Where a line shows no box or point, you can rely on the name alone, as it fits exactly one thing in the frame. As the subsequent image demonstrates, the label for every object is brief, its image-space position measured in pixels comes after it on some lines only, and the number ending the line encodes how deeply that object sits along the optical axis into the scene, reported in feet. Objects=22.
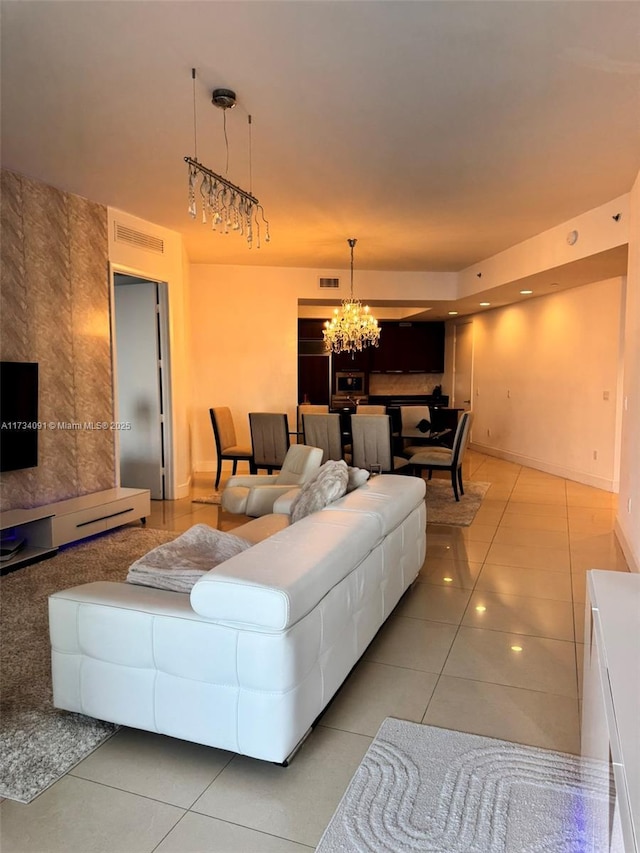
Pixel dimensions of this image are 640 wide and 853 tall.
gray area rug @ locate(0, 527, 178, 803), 6.59
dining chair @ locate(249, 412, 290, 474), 21.97
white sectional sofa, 6.16
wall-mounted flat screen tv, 13.94
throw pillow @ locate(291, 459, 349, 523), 10.89
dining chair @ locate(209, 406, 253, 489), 23.24
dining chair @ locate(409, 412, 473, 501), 20.79
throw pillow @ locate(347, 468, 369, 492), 11.73
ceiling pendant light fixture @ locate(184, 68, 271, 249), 10.28
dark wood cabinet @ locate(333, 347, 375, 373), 37.81
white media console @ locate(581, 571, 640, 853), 3.12
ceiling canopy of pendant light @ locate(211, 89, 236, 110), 10.22
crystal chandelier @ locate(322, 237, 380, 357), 24.22
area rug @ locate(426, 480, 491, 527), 18.37
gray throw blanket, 7.32
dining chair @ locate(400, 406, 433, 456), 26.03
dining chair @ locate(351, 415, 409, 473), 19.89
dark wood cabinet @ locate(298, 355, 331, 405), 37.24
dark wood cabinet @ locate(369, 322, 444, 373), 38.63
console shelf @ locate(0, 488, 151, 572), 13.84
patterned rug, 5.49
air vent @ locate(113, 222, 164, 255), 18.35
